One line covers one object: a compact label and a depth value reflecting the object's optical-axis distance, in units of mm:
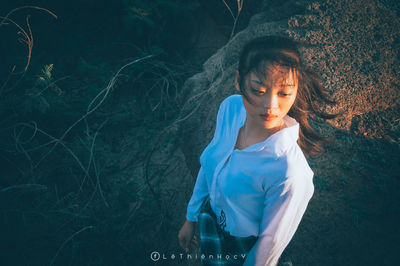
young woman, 922
